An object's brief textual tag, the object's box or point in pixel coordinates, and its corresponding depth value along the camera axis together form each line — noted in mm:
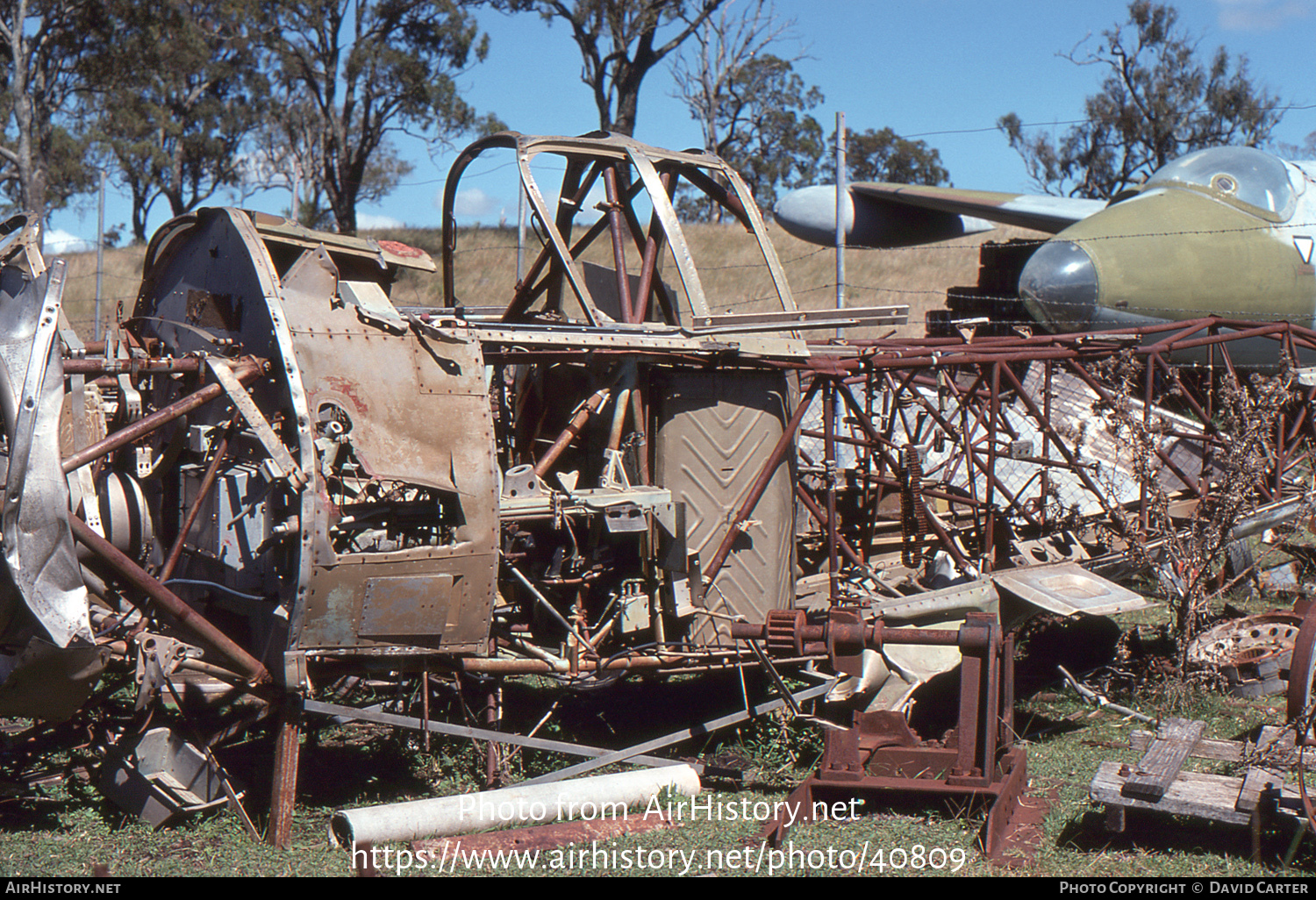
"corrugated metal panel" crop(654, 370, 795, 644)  7184
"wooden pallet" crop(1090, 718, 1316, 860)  5457
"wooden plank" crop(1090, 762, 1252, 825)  5512
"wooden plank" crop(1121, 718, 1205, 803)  5645
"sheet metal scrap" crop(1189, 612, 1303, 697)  8391
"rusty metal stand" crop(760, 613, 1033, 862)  6047
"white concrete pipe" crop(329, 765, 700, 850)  5645
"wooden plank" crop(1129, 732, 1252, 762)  6320
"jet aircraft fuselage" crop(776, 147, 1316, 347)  14547
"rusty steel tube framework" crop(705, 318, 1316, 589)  7863
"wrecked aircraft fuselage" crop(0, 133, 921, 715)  5418
